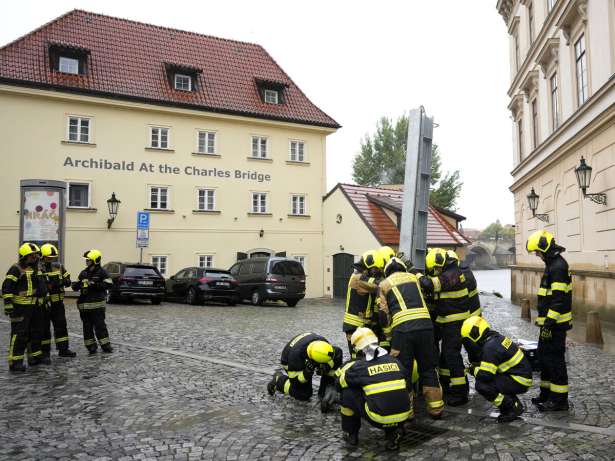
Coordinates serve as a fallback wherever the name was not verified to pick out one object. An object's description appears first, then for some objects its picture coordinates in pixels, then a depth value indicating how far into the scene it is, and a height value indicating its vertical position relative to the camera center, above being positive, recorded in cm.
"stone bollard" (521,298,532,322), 1636 -160
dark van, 2034 -94
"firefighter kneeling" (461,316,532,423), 562 -122
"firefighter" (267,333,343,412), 627 -127
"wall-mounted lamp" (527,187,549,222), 2050 +206
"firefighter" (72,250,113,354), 918 -76
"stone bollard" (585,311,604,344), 1092 -144
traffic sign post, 2069 +100
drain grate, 504 -170
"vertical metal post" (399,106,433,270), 673 +82
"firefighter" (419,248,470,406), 643 -62
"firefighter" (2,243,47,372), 790 -69
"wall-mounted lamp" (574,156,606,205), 1392 +194
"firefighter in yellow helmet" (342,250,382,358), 666 -44
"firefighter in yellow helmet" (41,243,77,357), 865 -72
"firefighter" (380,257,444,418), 575 -81
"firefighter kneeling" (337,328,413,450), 477 -119
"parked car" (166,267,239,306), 1980 -113
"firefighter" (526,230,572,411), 595 -74
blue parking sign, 2105 +130
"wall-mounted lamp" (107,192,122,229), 2288 +211
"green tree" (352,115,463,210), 5419 +958
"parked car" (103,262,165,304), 1906 -97
